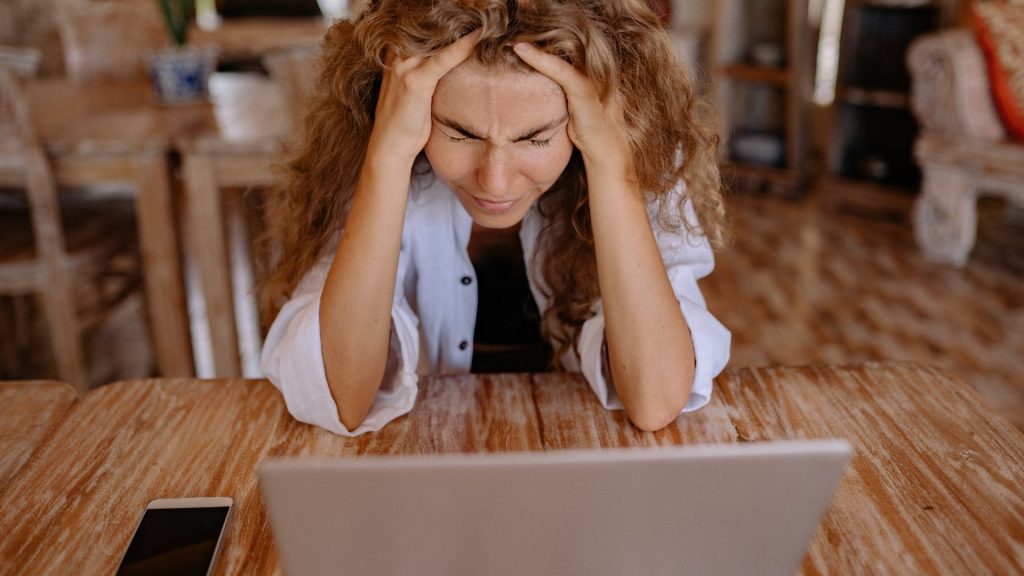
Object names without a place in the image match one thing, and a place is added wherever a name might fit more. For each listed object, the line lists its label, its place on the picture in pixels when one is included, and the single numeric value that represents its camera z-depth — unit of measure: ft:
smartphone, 2.03
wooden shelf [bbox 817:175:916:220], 11.69
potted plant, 7.49
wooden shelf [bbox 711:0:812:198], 12.79
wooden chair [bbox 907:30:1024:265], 9.58
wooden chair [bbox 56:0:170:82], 9.30
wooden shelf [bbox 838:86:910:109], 11.52
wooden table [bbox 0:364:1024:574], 2.14
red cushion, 9.25
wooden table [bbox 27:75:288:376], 6.17
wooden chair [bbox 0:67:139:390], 5.92
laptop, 1.63
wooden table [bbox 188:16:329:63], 9.48
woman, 2.76
